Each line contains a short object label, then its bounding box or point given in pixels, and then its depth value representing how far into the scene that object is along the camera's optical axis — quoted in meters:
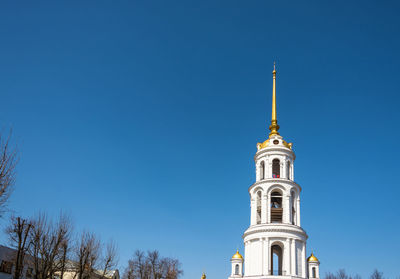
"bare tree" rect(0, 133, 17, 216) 16.25
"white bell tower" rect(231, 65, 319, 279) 34.72
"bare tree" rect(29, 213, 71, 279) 27.31
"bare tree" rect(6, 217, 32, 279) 25.74
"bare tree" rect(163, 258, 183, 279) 56.96
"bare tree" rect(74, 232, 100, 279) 30.52
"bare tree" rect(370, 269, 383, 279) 45.88
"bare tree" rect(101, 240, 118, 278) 35.59
